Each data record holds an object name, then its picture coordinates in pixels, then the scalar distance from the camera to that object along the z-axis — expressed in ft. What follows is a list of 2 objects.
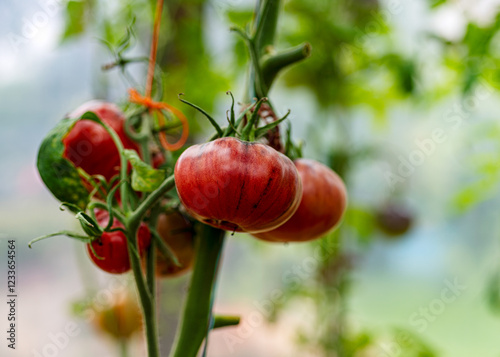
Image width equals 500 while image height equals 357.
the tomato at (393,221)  4.58
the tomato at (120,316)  3.01
